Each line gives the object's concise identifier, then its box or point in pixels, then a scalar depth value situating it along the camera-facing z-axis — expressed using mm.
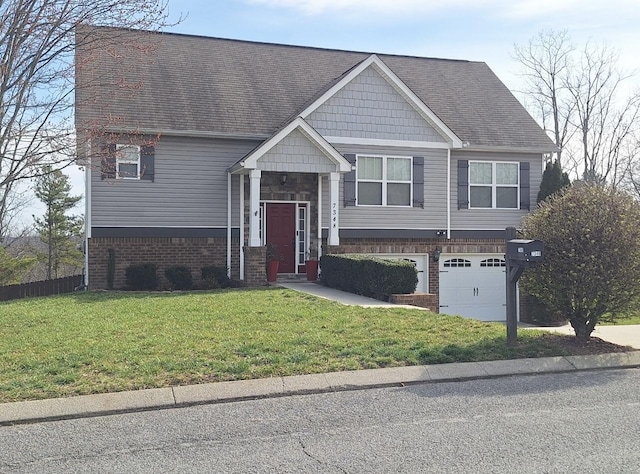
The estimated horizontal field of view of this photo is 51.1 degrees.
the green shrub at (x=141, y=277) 17359
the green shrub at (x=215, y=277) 17312
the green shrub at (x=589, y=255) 9297
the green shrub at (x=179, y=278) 17656
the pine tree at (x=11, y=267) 28578
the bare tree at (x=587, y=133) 41812
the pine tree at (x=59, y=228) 46688
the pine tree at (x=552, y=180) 21047
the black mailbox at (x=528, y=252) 9039
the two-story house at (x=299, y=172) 17750
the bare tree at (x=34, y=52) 9742
